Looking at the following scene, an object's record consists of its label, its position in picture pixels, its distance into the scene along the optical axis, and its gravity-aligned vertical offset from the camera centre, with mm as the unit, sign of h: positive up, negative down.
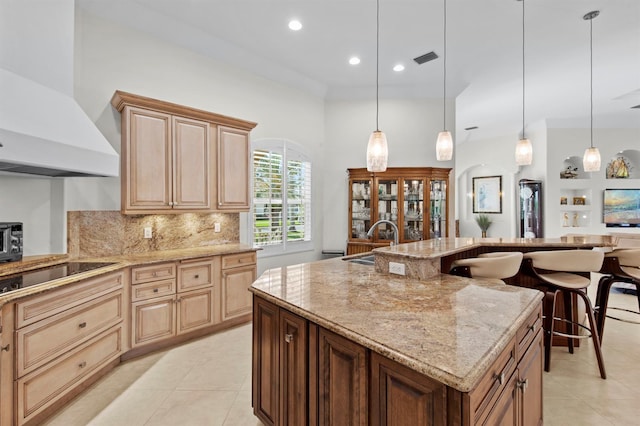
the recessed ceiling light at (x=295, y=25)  3549 +2194
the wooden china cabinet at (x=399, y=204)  5035 +148
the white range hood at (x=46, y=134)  1922 +558
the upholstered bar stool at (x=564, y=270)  2625 -524
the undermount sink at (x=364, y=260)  2805 -438
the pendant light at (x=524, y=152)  3691 +716
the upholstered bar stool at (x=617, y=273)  2920 -589
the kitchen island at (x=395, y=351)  1075 -567
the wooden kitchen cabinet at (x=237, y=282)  3557 -804
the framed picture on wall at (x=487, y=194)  8680 +528
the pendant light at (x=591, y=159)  4125 +707
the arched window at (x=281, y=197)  4445 +259
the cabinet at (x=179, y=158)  3096 +623
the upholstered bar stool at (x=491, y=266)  2443 -427
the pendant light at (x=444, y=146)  3270 +704
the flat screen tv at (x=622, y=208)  7199 +92
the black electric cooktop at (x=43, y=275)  2037 -442
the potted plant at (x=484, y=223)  8742 -292
